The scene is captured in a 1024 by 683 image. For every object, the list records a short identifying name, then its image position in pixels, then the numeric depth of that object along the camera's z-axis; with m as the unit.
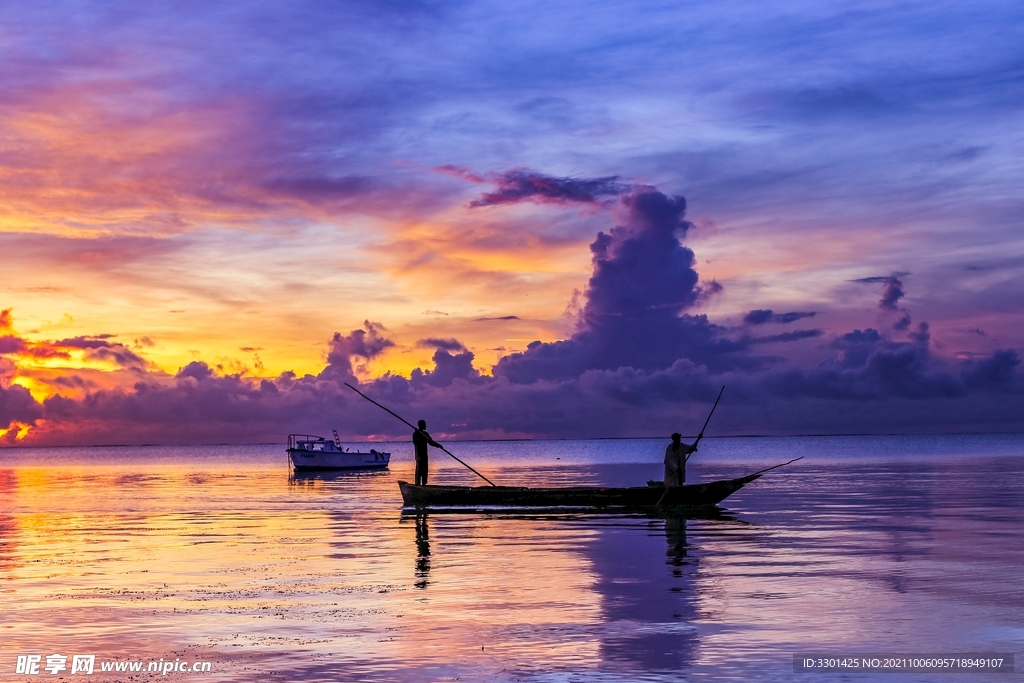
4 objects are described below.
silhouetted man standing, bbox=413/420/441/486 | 42.38
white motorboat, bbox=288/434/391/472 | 100.19
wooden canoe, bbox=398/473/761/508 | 38.50
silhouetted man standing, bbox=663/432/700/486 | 37.50
